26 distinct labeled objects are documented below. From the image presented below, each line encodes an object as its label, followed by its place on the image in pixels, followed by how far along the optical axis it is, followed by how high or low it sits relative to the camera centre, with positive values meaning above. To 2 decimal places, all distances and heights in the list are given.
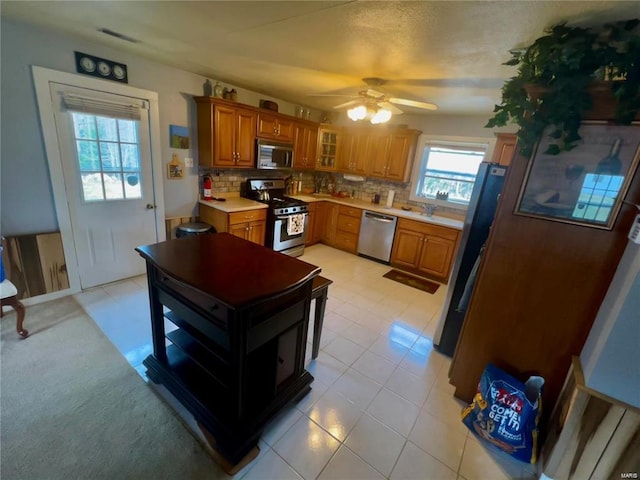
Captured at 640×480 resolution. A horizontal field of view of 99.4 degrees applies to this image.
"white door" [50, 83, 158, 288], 2.54 -0.37
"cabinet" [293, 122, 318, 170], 4.38 +0.26
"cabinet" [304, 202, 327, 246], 4.67 -1.00
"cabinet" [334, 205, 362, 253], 4.59 -1.01
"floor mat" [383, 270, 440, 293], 3.76 -1.49
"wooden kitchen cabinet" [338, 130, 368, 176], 4.71 +0.23
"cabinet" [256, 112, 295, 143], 3.75 +0.44
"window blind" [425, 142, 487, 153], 3.95 +0.47
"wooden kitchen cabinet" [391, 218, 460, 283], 3.78 -1.03
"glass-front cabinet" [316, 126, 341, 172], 4.79 +0.29
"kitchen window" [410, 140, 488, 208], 4.08 +0.09
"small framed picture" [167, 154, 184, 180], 3.30 -0.25
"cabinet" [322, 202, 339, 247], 4.81 -1.02
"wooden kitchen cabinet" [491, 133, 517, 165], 3.38 +0.45
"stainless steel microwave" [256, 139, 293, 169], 3.81 +0.07
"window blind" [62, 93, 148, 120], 2.46 +0.32
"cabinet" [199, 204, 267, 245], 3.39 -0.84
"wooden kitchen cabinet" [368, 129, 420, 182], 4.27 +0.27
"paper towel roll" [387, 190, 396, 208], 4.60 -0.44
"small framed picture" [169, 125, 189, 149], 3.21 +0.14
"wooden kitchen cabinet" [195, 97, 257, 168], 3.26 +0.26
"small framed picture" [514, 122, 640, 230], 1.31 +0.07
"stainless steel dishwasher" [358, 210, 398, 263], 4.25 -1.00
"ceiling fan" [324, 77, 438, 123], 2.51 +0.60
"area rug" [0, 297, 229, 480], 1.38 -1.59
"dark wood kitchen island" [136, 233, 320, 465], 1.30 -0.89
